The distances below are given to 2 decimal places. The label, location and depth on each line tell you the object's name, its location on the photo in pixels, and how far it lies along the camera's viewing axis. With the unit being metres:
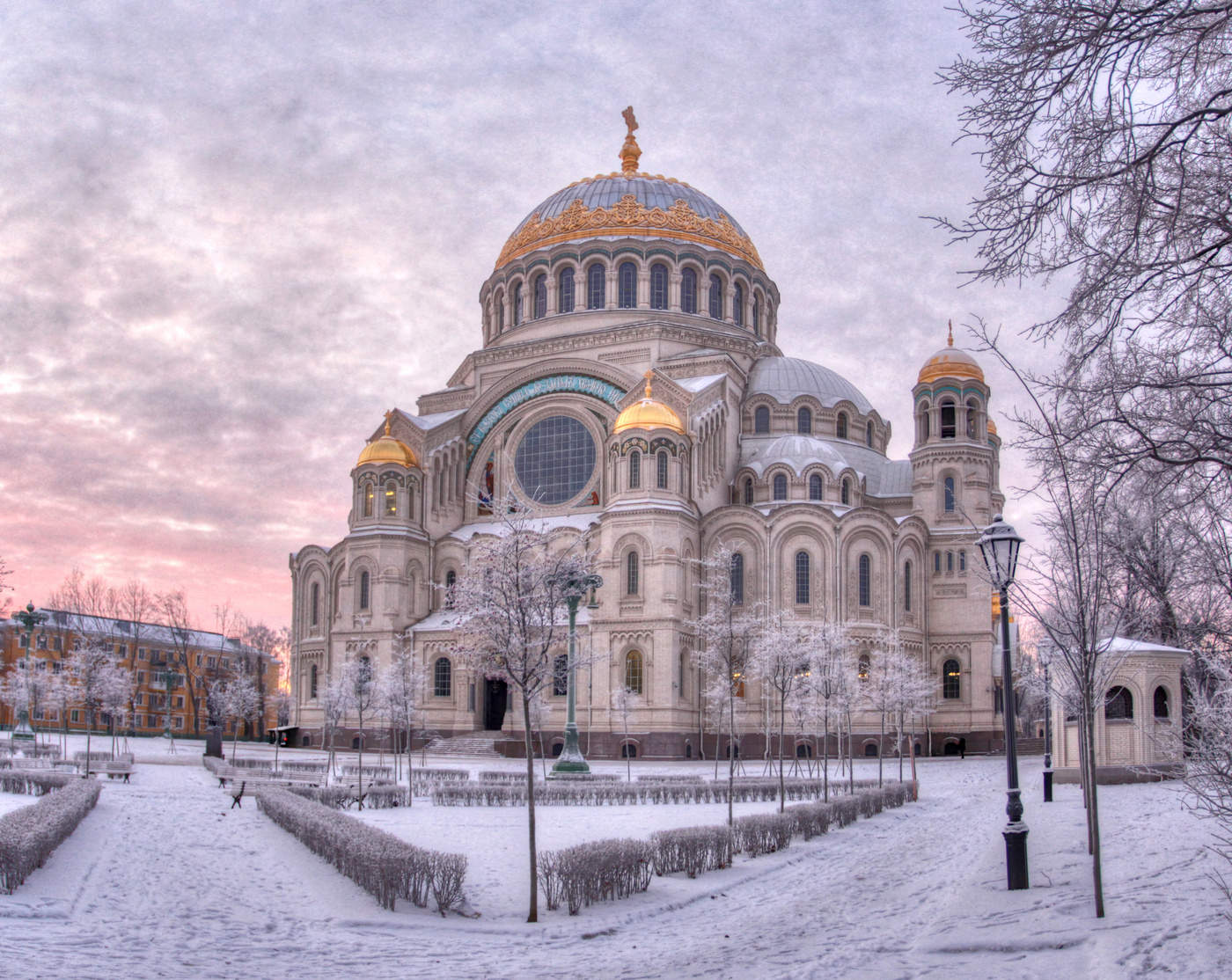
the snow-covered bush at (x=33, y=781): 23.78
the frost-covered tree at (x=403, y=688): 39.91
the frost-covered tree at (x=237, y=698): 58.28
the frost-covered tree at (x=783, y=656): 27.66
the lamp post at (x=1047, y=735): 24.69
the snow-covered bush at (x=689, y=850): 14.74
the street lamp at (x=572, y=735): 29.08
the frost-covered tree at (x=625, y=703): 42.88
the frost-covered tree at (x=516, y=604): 14.05
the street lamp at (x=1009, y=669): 12.27
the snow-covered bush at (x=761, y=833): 16.72
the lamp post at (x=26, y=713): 42.97
